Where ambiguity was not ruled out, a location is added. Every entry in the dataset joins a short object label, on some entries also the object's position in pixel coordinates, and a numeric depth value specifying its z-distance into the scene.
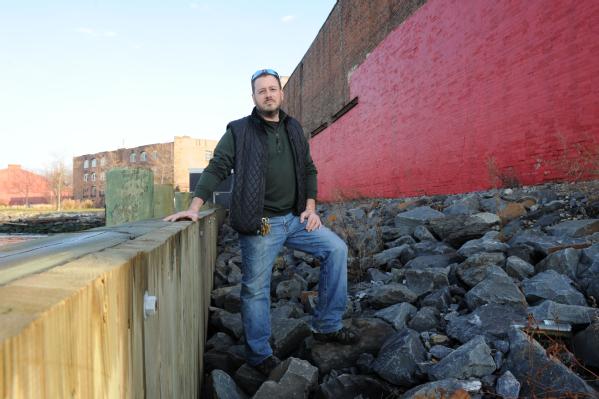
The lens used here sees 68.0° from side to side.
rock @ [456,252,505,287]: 3.55
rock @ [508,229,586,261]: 3.85
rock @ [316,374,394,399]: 2.50
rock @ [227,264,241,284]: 5.42
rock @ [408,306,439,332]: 3.04
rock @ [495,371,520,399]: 2.10
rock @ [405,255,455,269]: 4.29
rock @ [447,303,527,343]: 2.66
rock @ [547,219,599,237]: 4.06
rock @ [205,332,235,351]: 3.55
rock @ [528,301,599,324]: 2.57
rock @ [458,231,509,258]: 4.10
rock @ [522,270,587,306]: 2.90
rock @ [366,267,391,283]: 4.33
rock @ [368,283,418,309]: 3.55
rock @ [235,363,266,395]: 2.78
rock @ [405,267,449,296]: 3.70
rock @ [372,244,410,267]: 4.81
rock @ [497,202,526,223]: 5.16
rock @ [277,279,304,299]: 4.44
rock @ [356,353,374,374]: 2.78
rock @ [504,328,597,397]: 2.04
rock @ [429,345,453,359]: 2.60
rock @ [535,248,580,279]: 3.41
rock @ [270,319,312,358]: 3.14
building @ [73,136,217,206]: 50.09
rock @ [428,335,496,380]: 2.28
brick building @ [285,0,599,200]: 5.80
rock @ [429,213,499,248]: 4.85
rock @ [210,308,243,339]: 3.67
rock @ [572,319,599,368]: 2.31
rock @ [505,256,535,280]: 3.56
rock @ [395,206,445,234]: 5.81
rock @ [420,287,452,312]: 3.35
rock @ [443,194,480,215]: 5.84
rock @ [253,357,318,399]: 2.43
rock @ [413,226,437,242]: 5.28
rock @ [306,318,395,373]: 2.90
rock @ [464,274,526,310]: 3.01
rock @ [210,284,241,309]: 4.47
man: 2.80
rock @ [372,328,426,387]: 2.51
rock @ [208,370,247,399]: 2.61
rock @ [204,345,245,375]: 3.13
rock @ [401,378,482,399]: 2.03
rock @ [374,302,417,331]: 3.16
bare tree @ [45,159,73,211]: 58.81
